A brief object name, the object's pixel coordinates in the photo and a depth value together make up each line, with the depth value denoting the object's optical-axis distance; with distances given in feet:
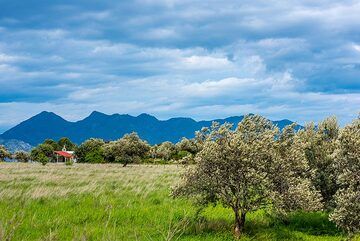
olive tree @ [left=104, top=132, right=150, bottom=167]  275.18
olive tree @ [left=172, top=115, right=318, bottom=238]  61.98
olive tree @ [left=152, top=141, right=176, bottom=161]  469.16
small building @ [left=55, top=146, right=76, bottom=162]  511.20
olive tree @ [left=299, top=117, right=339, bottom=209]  75.41
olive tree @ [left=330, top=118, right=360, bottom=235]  56.70
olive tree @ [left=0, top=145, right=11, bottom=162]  490.32
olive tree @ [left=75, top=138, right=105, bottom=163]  422.00
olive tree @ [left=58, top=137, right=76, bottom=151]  605.73
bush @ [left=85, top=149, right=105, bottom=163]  370.37
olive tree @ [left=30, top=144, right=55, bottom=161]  478.96
